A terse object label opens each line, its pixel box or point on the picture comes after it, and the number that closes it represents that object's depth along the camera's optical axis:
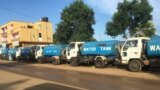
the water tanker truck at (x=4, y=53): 23.22
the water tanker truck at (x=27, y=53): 16.79
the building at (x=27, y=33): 32.04
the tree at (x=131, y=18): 14.90
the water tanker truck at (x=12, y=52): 20.42
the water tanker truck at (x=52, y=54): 13.83
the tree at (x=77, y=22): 17.71
